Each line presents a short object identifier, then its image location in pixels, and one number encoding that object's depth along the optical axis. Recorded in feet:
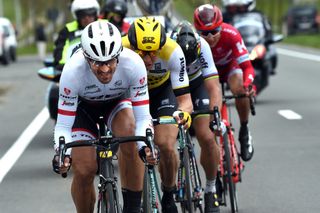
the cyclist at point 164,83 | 54.60
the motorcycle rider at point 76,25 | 86.79
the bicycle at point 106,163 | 47.26
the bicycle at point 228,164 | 63.36
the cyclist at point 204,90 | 60.90
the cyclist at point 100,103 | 48.21
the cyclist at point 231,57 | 65.72
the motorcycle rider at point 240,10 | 119.24
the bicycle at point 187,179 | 58.44
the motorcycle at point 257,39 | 128.06
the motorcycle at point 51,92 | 96.53
